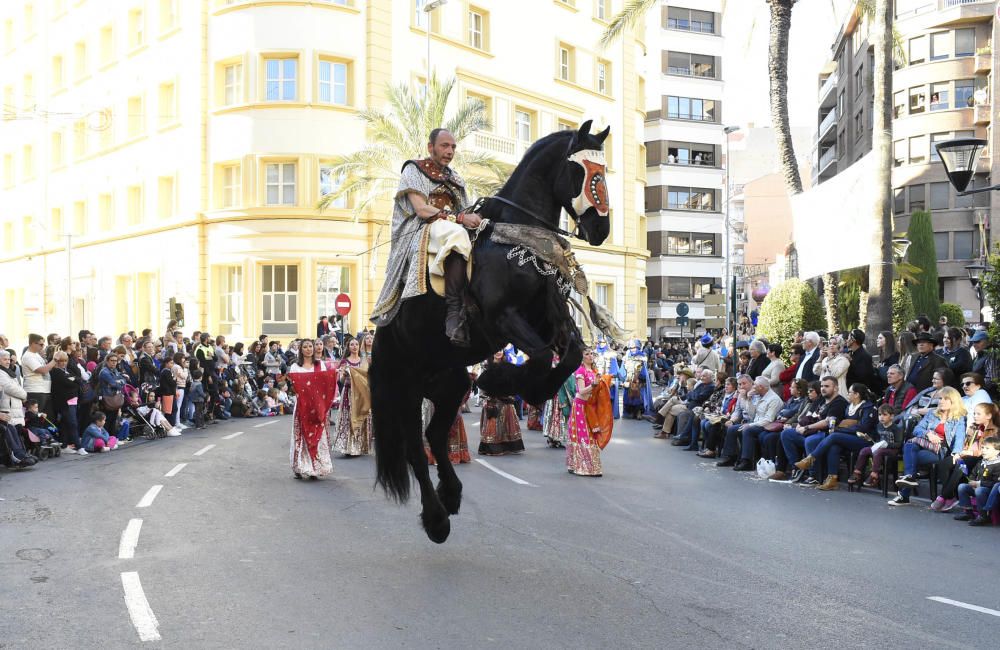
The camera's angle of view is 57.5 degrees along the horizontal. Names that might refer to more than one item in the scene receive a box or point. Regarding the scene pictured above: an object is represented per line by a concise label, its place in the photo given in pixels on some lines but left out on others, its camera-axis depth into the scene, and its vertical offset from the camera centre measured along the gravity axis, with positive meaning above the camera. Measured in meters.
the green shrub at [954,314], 36.74 +0.25
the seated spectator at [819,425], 12.68 -1.46
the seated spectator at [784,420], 13.51 -1.52
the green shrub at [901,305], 25.62 +0.43
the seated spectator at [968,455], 10.12 -1.53
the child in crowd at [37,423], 14.52 -1.65
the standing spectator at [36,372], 15.09 -0.84
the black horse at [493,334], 6.16 -0.09
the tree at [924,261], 40.91 +2.81
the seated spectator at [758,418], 14.38 -1.56
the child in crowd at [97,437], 15.68 -2.01
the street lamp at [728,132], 46.09 +9.58
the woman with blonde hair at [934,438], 10.75 -1.41
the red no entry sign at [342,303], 25.81 +0.51
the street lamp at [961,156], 11.63 +2.10
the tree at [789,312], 21.59 +0.20
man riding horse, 6.46 +0.66
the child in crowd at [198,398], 20.31 -1.73
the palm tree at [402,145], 29.20 +5.74
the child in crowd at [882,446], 11.67 -1.62
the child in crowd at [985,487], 9.67 -1.80
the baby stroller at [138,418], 17.77 -1.93
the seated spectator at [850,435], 12.22 -1.54
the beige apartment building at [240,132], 32.06 +7.53
